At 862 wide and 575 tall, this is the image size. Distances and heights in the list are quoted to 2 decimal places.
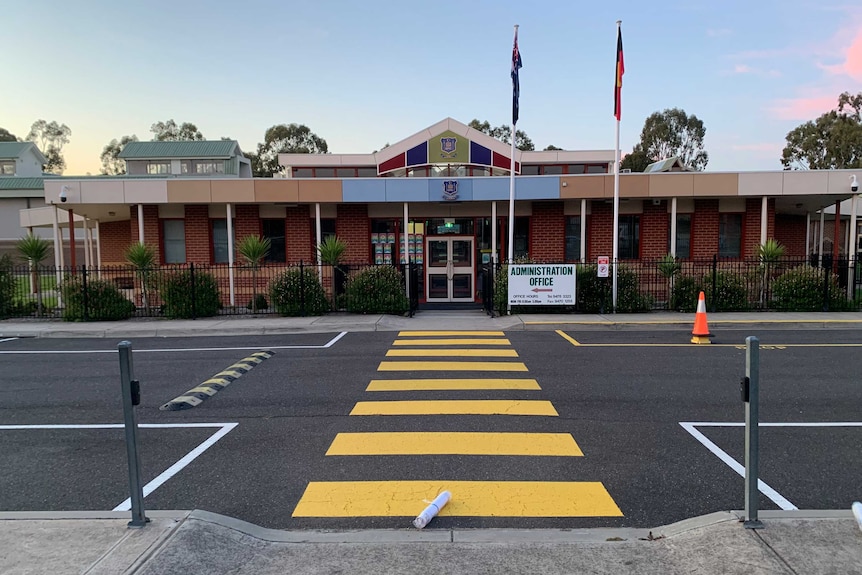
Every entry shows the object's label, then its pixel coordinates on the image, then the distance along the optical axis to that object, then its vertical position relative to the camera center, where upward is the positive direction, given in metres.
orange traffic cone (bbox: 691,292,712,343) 11.73 -1.69
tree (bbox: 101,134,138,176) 86.07 +14.75
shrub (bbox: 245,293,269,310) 18.09 -1.59
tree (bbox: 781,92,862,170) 49.59 +9.60
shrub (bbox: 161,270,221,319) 16.27 -1.19
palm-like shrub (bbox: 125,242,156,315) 16.72 -0.21
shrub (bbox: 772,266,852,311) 16.12 -1.30
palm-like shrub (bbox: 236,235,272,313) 16.92 +0.07
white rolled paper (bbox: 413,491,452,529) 3.96 -1.87
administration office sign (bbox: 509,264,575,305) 15.73 -0.98
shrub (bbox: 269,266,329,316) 16.44 -1.20
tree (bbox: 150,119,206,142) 83.00 +17.88
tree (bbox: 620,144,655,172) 67.00 +10.41
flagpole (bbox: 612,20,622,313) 15.83 +1.44
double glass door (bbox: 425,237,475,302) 19.97 -0.62
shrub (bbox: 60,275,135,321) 16.22 -1.31
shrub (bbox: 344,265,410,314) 16.38 -1.18
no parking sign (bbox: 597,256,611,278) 15.46 -0.52
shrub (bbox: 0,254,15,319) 16.98 -1.00
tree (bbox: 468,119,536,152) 68.94 +14.58
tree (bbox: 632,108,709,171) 69.69 +13.81
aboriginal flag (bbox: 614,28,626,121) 15.46 +4.46
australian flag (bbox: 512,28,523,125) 15.84 +4.71
